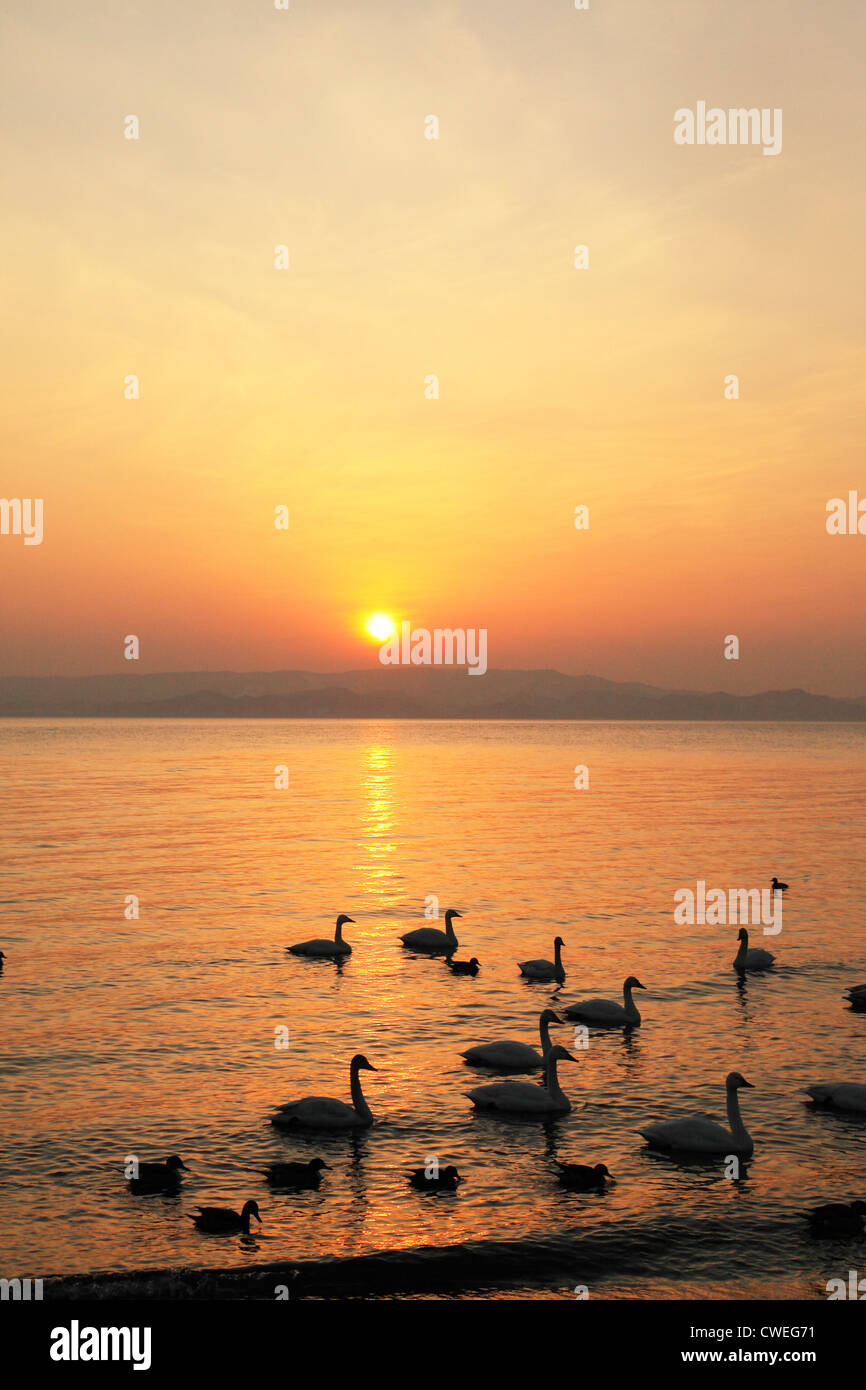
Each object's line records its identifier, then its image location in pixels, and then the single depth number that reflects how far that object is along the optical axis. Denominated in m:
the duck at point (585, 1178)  16.67
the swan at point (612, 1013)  25.88
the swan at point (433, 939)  33.59
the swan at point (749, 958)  31.52
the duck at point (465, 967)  31.03
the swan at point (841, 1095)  19.88
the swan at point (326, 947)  32.88
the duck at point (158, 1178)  16.61
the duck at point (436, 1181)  16.64
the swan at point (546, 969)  30.00
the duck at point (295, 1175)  16.75
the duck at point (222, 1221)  15.27
